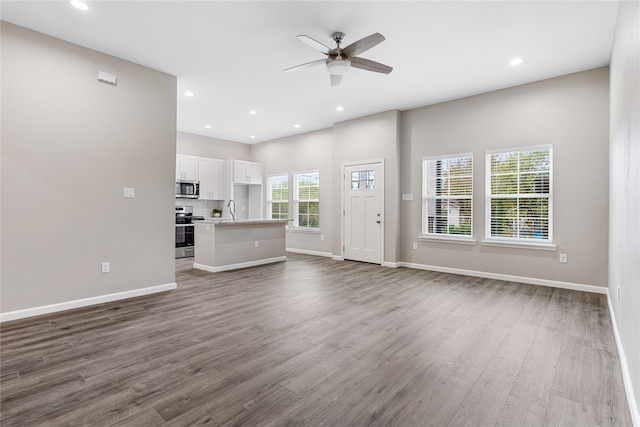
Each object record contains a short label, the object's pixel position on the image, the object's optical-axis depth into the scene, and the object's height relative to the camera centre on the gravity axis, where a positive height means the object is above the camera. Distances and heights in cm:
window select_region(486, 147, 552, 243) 463 +27
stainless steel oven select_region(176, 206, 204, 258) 722 -57
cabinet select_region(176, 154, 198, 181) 746 +108
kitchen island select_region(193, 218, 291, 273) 551 -64
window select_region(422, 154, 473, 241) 537 +30
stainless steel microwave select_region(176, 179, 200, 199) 737 +52
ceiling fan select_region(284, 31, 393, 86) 305 +169
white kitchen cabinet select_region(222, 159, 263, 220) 834 +69
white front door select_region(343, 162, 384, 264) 625 -1
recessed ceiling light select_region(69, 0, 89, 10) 287 +197
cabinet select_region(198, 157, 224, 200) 793 +88
